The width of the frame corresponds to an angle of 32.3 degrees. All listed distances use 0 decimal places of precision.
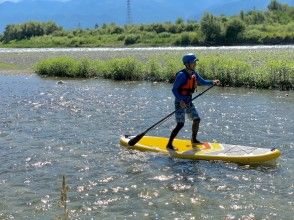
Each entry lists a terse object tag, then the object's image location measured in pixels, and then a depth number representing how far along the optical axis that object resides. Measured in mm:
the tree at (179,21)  114750
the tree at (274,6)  124331
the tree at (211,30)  87125
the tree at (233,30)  87062
